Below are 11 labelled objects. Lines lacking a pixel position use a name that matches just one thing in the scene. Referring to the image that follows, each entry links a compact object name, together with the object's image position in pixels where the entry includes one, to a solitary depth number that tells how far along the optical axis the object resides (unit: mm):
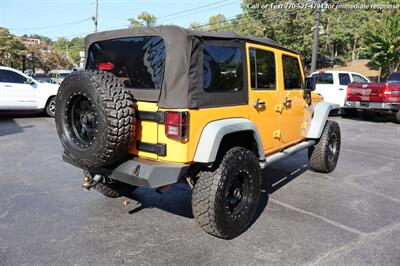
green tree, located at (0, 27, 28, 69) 41625
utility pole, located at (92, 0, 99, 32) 34969
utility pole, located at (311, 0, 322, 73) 19062
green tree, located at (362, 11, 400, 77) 27688
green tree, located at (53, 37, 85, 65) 81375
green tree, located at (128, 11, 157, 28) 55625
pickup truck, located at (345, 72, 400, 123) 11666
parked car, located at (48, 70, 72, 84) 22031
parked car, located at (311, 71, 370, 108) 13539
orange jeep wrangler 3051
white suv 10711
